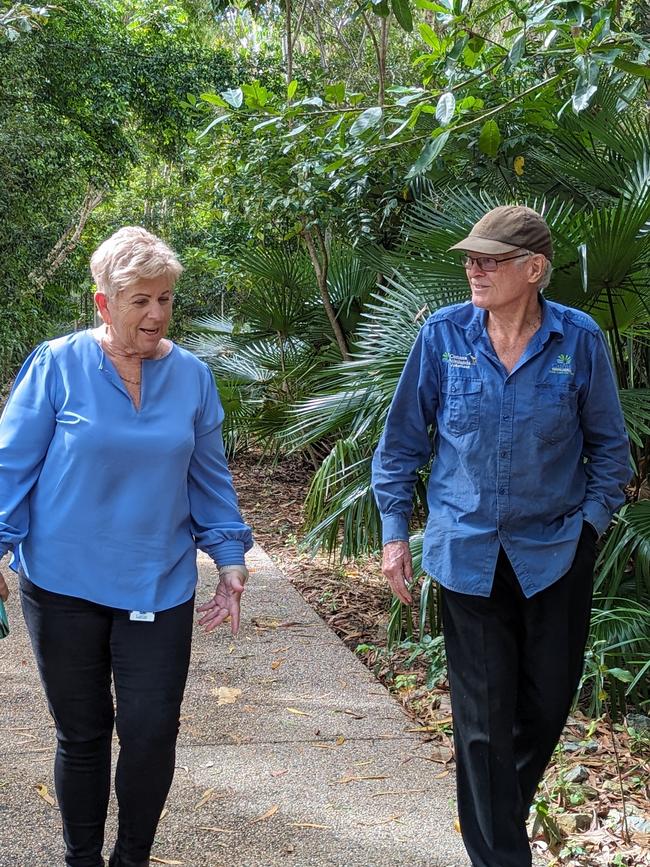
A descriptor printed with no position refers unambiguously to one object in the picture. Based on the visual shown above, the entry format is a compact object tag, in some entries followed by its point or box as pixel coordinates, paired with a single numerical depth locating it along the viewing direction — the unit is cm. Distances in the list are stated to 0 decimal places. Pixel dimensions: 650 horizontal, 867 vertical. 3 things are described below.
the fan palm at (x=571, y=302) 432
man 280
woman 260
